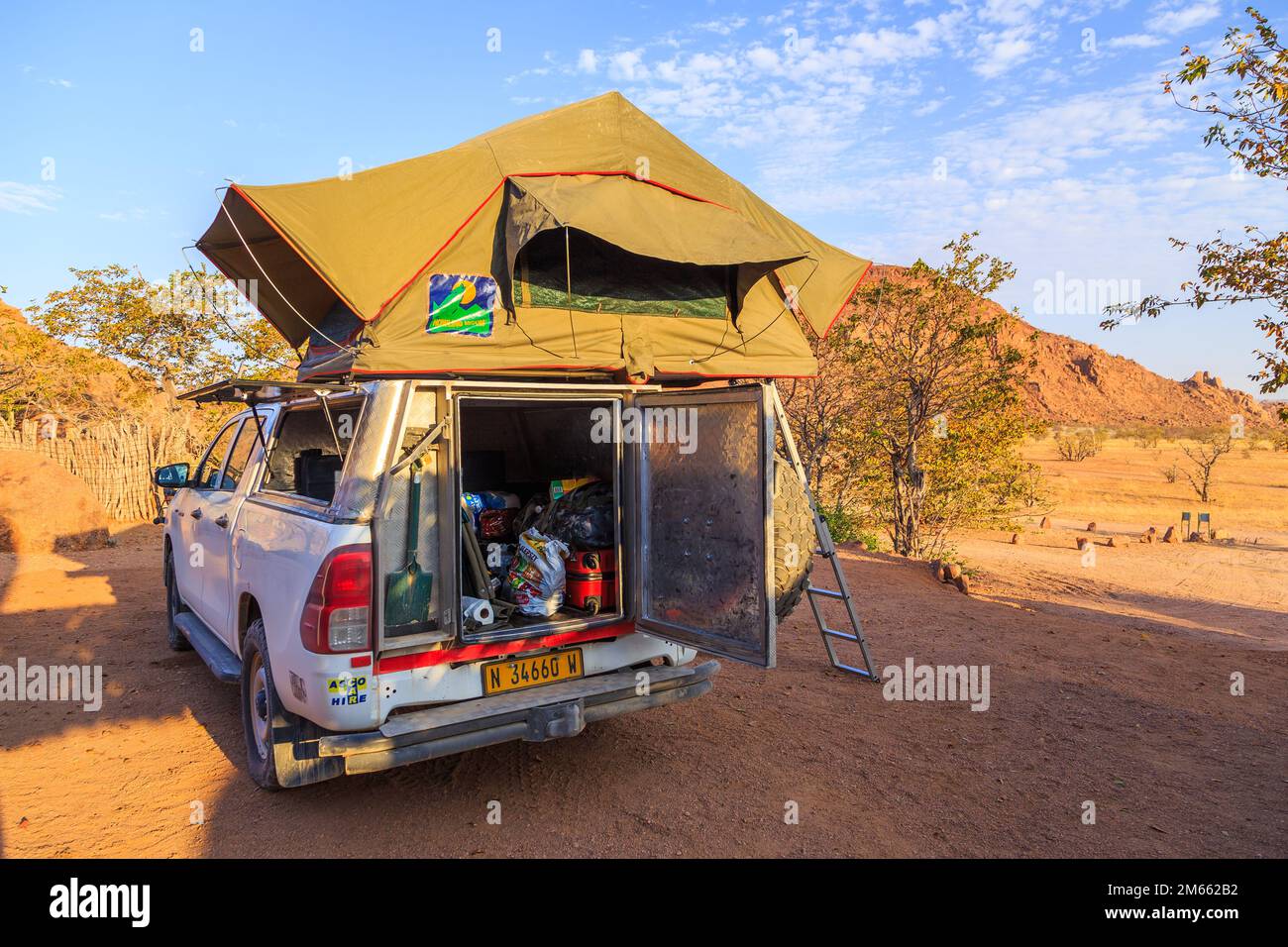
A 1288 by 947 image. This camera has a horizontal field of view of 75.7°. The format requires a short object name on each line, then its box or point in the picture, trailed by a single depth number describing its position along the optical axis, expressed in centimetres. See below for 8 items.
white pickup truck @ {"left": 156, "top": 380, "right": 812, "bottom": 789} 338
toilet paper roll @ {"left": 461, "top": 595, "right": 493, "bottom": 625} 393
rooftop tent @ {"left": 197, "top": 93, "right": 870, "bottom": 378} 414
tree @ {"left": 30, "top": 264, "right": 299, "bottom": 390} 1605
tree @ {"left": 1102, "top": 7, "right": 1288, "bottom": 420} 597
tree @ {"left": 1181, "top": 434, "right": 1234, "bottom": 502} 2312
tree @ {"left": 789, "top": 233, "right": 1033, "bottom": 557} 1169
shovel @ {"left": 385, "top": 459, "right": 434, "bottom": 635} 353
